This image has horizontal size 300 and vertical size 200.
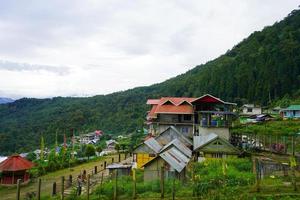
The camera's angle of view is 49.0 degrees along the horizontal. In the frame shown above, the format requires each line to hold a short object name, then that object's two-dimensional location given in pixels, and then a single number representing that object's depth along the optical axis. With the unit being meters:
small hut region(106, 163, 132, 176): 29.66
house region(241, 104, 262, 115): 72.88
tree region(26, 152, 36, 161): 53.22
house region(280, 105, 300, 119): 60.53
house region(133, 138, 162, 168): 31.98
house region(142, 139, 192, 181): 24.16
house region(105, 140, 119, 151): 75.18
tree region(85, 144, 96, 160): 50.06
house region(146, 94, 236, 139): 35.66
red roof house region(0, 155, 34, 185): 29.81
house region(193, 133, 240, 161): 30.61
